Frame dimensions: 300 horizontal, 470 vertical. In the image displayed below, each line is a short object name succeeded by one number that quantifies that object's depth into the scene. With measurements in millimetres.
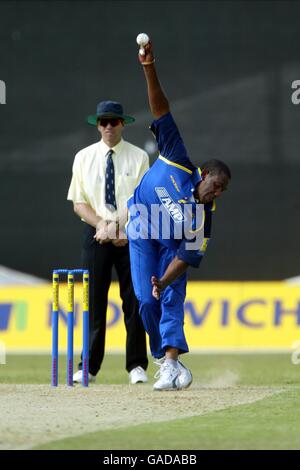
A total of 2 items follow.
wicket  12555
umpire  13859
